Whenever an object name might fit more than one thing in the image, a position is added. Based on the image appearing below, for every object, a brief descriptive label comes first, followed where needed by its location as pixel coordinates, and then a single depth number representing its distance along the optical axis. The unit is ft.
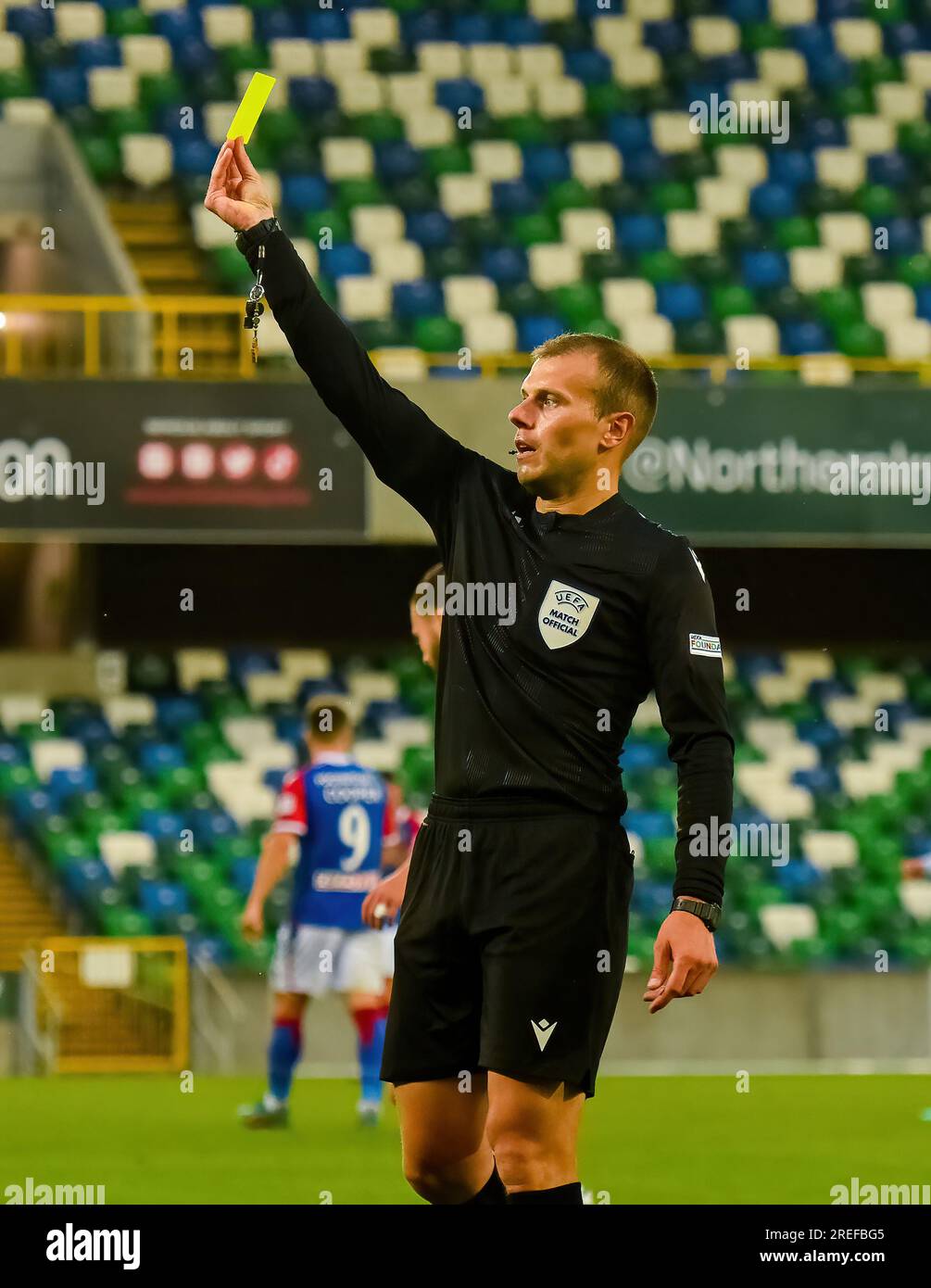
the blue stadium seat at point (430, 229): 56.80
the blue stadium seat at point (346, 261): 55.67
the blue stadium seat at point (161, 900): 46.09
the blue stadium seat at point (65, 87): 57.31
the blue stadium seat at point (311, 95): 58.39
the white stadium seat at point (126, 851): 47.06
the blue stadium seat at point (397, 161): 57.77
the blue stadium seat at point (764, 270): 57.98
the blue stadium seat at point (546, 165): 58.59
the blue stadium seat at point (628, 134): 59.21
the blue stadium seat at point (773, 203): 59.31
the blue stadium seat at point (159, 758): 49.88
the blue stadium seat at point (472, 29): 60.39
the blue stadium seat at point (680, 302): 56.75
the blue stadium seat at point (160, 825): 47.91
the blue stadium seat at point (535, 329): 55.26
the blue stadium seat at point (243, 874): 47.65
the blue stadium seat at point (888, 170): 60.08
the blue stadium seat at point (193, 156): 57.06
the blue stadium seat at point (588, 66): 60.49
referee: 13.17
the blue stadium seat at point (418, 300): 55.21
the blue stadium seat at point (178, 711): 51.78
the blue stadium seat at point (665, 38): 61.52
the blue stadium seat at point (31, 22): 58.18
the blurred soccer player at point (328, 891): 31.55
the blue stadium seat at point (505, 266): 56.54
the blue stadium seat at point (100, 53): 57.98
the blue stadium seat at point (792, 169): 60.29
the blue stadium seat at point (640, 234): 57.77
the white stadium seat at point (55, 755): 49.39
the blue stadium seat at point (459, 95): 59.31
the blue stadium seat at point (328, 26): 59.82
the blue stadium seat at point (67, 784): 48.55
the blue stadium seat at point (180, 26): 58.49
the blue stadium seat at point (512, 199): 57.88
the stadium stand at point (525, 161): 56.34
